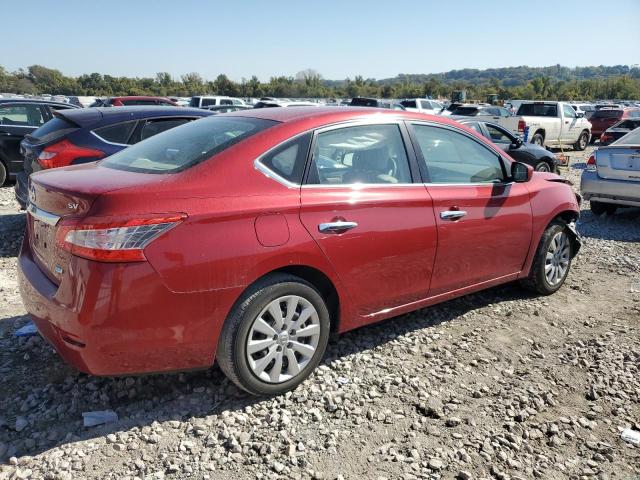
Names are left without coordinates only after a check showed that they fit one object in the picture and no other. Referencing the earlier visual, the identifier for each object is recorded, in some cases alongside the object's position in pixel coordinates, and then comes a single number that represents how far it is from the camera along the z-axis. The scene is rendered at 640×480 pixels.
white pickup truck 18.54
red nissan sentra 2.67
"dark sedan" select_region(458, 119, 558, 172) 10.95
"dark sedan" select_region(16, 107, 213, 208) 5.90
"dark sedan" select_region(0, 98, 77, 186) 9.34
